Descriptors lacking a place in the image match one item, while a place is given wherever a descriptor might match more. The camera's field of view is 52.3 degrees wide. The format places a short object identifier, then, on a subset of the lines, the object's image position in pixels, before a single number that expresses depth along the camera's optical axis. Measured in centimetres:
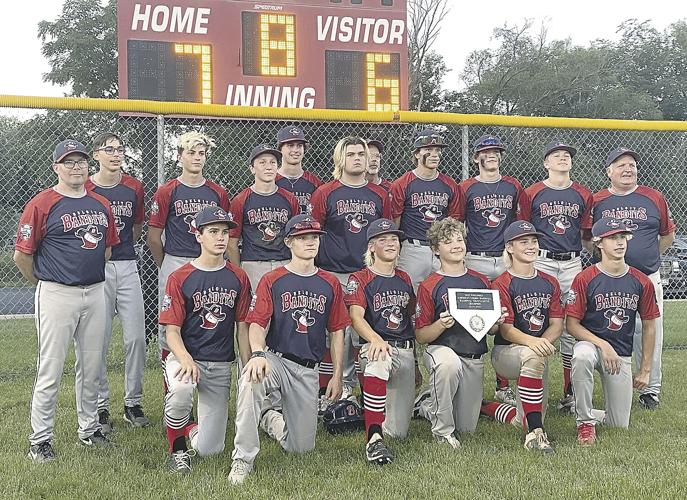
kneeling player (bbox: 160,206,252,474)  401
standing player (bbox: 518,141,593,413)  519
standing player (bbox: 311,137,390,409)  500
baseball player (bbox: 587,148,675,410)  513
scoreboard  761
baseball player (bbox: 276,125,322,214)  524
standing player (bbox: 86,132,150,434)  479
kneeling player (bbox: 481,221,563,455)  439
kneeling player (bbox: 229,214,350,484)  404
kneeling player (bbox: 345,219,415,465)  434
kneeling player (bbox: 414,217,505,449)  427
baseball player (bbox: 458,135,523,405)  521
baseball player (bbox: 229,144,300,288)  490
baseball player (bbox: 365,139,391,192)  534
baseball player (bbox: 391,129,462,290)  520
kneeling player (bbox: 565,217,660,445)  451
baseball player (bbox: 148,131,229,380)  484
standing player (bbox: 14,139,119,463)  404
